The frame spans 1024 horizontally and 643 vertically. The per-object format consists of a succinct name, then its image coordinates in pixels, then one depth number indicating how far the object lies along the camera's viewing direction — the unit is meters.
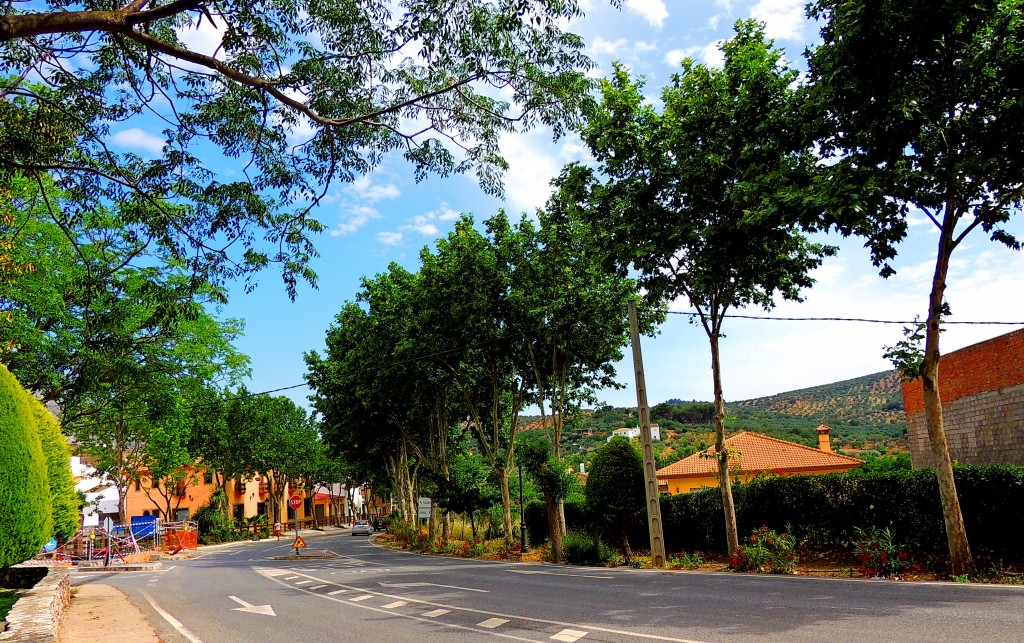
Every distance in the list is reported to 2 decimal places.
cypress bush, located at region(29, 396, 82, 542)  13.68
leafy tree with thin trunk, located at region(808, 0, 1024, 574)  10.80
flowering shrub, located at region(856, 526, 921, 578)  13.00
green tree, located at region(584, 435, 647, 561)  20.22
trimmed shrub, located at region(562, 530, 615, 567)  19.98
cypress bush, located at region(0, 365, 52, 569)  9.44
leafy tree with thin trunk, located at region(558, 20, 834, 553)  14.57
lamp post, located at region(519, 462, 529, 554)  25.45
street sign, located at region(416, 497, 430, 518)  30.62
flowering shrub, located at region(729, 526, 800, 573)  14.77
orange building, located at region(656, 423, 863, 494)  38.28
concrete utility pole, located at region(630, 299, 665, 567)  17.78
